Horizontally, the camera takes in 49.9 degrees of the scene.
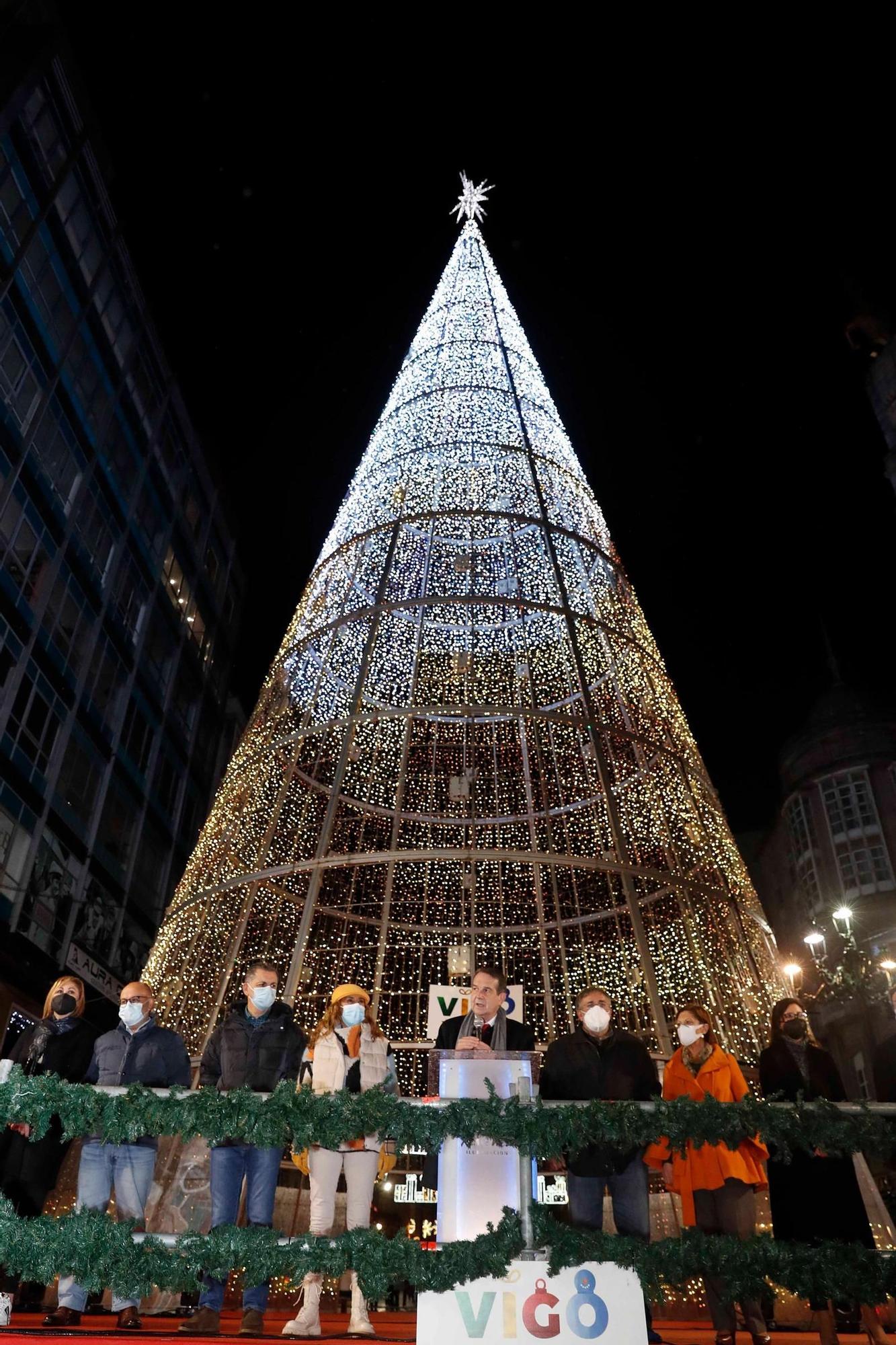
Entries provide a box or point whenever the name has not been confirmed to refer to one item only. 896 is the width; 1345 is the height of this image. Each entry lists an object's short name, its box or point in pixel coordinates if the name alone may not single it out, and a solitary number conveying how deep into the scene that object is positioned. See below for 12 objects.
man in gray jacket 4.32
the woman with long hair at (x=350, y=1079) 4.52
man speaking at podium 5.13
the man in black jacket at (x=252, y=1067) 4.43
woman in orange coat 4.49
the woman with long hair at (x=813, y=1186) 4.73
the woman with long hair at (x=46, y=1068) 4.87
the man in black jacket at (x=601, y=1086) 4.55
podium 4.07
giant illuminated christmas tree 8.70
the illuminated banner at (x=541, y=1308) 3.69
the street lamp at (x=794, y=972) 15.27
